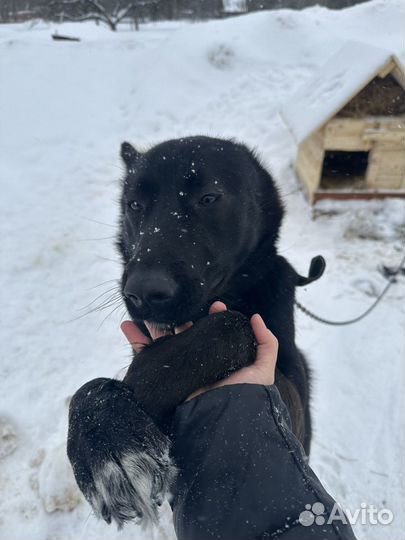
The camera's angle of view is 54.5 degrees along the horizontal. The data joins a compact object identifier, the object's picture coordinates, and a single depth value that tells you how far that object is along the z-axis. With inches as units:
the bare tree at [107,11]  491.4
